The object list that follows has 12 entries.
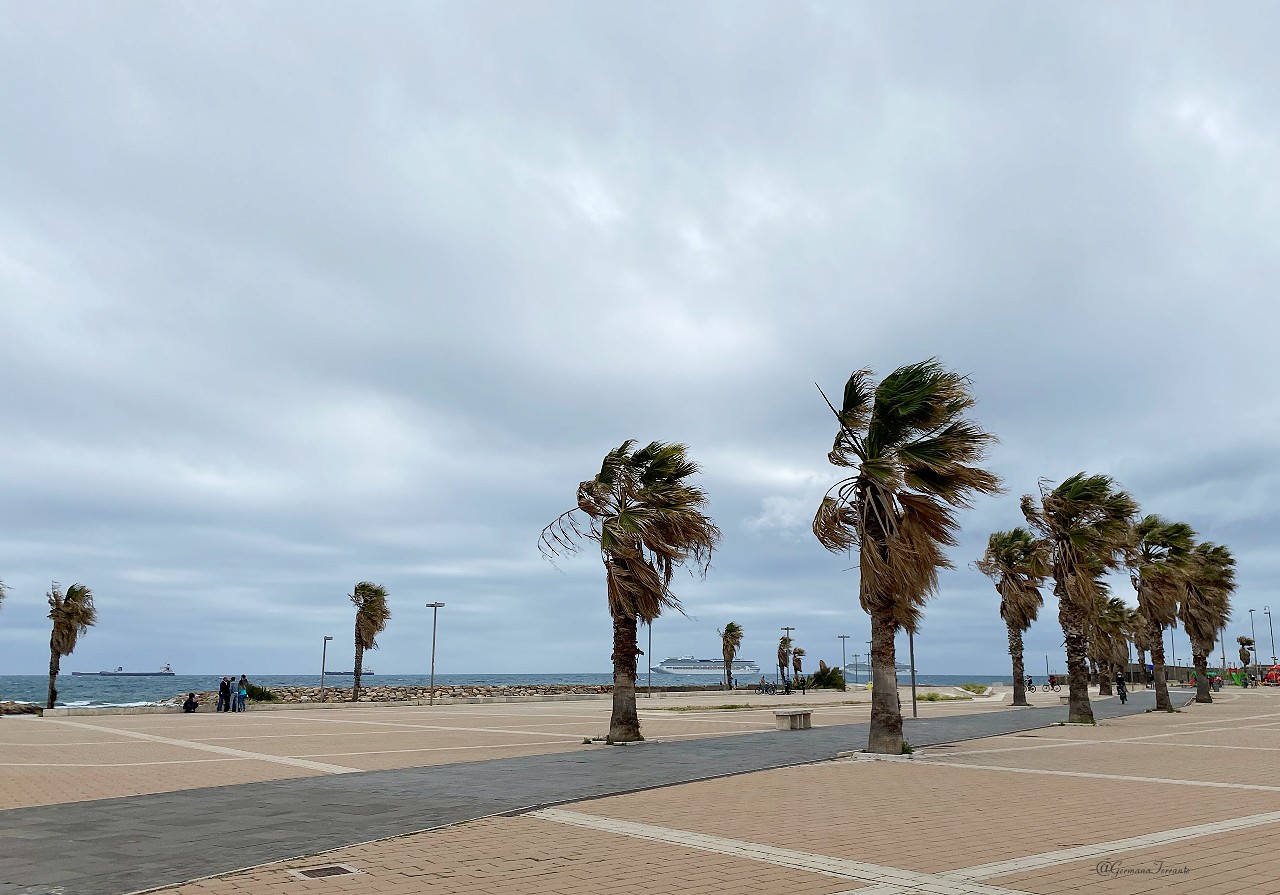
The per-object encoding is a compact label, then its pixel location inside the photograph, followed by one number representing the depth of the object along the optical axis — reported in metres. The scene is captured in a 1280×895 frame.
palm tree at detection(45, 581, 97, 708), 45.00
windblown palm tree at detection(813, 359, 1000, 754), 16.80
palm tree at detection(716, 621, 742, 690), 85.12
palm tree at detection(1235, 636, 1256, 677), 104.56
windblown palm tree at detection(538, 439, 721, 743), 20.30
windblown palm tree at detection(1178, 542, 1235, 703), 44.44
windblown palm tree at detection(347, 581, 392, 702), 56.88
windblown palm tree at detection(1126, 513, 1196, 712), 34.66
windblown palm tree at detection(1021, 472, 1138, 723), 26.98
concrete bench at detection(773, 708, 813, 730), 23.94
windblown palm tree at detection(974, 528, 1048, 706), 41.94
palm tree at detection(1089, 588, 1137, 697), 48.31
